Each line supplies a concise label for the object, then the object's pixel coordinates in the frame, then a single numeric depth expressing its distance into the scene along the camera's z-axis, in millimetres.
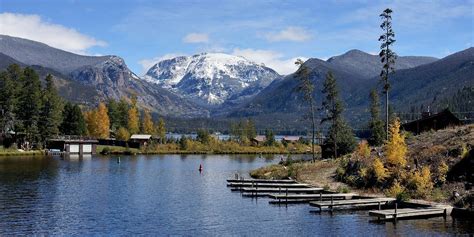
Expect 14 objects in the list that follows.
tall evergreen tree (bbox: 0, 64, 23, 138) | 153250
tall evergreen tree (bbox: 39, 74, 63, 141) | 164500
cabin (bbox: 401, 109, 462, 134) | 97812
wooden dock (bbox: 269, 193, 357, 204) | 66431
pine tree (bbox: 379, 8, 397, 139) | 93062
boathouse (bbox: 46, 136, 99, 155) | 172125
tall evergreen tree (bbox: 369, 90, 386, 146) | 118906
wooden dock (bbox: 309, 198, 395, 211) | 59969
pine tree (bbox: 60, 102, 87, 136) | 184750
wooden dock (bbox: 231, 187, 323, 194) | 73619
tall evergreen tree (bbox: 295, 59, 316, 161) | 111500
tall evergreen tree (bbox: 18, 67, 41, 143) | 158250
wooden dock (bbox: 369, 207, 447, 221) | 53969
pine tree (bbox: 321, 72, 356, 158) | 113938
